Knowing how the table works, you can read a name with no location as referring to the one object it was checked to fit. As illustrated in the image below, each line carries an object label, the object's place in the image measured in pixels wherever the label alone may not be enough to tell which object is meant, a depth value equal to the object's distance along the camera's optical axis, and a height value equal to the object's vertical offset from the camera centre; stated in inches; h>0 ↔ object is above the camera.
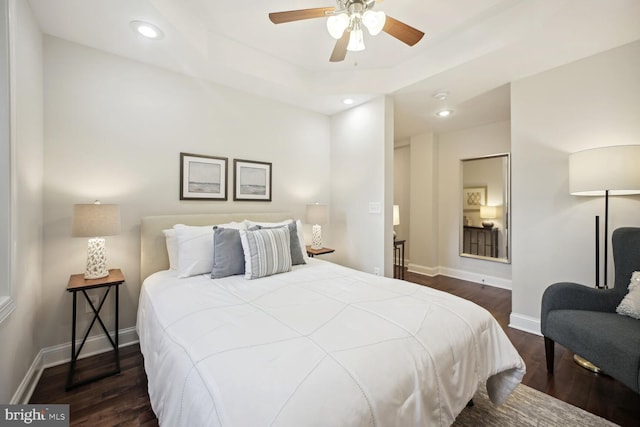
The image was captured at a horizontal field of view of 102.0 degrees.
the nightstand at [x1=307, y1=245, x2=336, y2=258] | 125.6 -19.7
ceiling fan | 63.9 +48.8
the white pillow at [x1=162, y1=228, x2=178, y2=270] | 87.6 -12.3
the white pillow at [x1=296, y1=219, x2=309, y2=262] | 103.6 -11.7
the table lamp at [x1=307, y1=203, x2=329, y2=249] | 132.8 -3.4
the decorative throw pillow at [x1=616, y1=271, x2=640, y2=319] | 69.2 -24.1
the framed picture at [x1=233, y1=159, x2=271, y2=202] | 120.5 +14.8
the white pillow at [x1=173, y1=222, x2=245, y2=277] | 83.7 -13.2
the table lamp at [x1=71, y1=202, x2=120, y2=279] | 74.7 -5.1
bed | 31.9 -22.2
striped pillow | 81.9 -13.6
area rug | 59.7 -48.5
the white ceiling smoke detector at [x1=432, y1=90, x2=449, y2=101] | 118.7 +54.9
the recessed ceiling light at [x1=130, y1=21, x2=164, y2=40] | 78.0 +56.2
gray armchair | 58.1 -28.8
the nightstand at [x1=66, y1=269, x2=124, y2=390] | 72.4 -29.2
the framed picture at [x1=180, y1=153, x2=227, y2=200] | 106.3 +14.4
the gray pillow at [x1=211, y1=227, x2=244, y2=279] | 82.2 -13.9
